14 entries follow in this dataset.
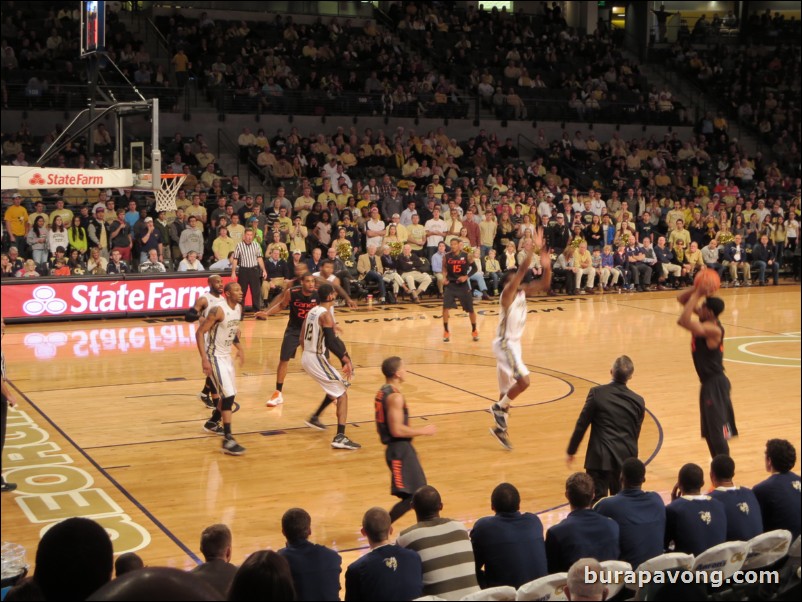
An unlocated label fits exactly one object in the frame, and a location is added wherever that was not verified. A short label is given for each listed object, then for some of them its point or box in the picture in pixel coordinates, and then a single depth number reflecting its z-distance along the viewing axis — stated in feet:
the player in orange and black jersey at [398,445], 25.68
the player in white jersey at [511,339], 36.17
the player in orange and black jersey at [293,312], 38.70
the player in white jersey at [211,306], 36.00
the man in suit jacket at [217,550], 17.03
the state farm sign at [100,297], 60.29
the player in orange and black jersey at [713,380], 29.07
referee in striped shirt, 63.00
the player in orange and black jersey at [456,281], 55.57
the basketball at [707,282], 26.17
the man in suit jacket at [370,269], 71.97
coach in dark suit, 26.76
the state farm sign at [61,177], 33.88
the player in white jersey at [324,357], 35.88
